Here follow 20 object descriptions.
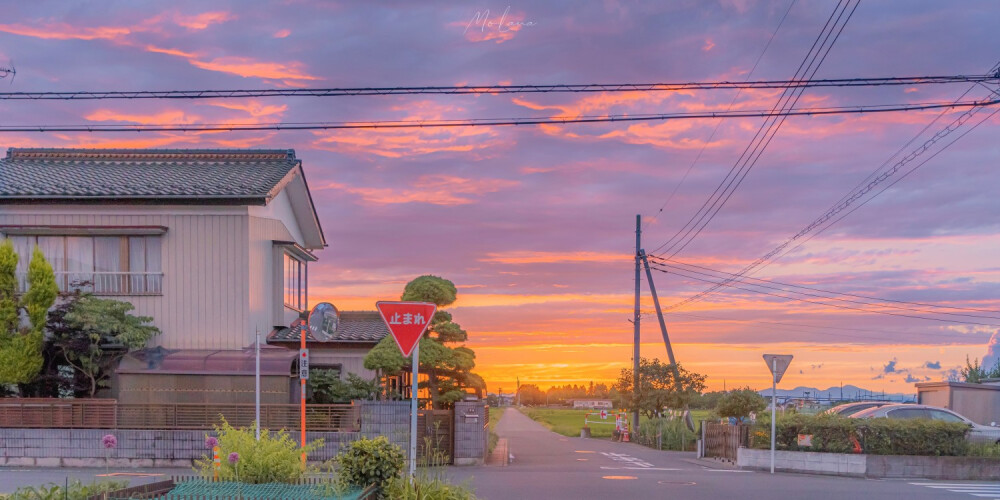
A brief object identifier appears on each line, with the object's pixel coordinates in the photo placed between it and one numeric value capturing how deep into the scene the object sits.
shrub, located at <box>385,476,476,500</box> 10.90
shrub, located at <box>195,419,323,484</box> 11.89
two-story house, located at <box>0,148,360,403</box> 26.38
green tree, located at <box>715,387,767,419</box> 34.12
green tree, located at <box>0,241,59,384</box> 24.38
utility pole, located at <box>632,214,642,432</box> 43.72
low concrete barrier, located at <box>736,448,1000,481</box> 23.83
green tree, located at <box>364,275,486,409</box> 25.05
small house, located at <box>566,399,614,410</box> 134.48
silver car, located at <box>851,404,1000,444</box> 27.92
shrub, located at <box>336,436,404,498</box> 10.65
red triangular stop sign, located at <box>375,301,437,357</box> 12.58
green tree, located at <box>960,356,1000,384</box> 52.46
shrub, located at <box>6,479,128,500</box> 9.43
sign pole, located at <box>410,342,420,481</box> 11.38
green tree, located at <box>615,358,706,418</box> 42.03
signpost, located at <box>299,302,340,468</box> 17.34
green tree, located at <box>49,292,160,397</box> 24.80
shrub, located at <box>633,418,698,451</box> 38.28
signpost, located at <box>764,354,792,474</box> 25.05
